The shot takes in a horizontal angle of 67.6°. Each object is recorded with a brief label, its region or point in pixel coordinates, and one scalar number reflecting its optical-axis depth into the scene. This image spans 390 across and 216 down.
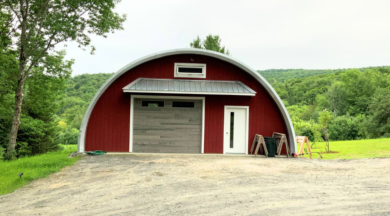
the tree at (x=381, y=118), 32.03
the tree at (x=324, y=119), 20.39
